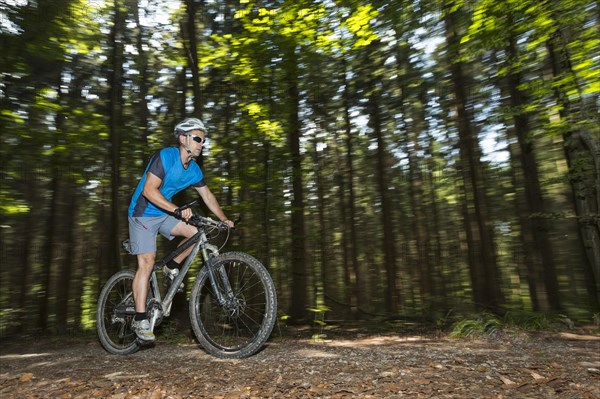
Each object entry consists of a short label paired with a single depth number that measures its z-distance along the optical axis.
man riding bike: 3.92
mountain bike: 3.59
